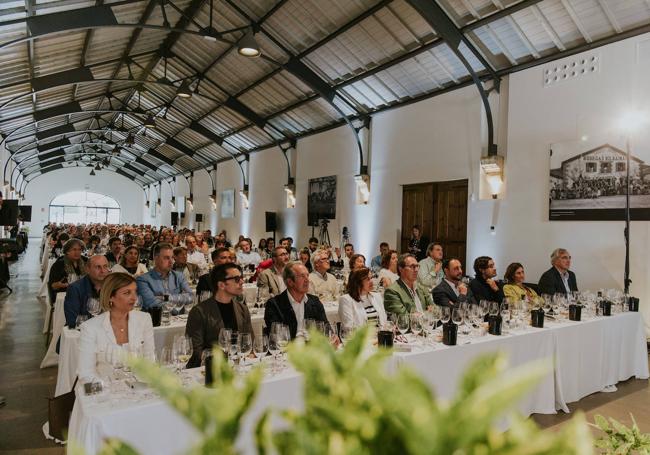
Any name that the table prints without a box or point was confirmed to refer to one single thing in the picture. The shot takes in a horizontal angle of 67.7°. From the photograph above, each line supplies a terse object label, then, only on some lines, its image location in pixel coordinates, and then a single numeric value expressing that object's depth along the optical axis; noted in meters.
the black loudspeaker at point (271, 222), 16.95
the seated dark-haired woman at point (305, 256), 7.79
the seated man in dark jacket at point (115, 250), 8.40
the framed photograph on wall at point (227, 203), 21.36
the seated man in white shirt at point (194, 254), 8.81
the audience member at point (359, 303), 4.36
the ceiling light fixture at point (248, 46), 7.47
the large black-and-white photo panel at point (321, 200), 13.93
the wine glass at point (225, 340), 2.80
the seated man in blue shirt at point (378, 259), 9.32
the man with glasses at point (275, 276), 5.98
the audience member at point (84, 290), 4.42
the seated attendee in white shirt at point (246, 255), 9.96
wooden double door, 9.80
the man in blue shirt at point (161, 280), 4.99
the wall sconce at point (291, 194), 16.12
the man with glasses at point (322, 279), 6.16
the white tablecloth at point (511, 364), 2.30
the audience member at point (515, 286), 5.75
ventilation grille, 7.40
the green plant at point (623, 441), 1.34
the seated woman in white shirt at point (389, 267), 6.86
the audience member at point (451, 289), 5.13
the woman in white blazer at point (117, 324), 3.00
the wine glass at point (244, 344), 2.85
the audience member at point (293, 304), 4.09
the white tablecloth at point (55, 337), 5.41
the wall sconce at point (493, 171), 8.76
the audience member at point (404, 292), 4.70
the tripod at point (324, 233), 14.00
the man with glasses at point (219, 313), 3.55
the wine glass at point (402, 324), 3.74
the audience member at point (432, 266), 7.23
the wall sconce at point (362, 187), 12.39
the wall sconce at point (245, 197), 19.69
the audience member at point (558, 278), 6.27
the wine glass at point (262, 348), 3.04
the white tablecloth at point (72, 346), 3.76
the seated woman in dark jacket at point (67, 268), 6.02
